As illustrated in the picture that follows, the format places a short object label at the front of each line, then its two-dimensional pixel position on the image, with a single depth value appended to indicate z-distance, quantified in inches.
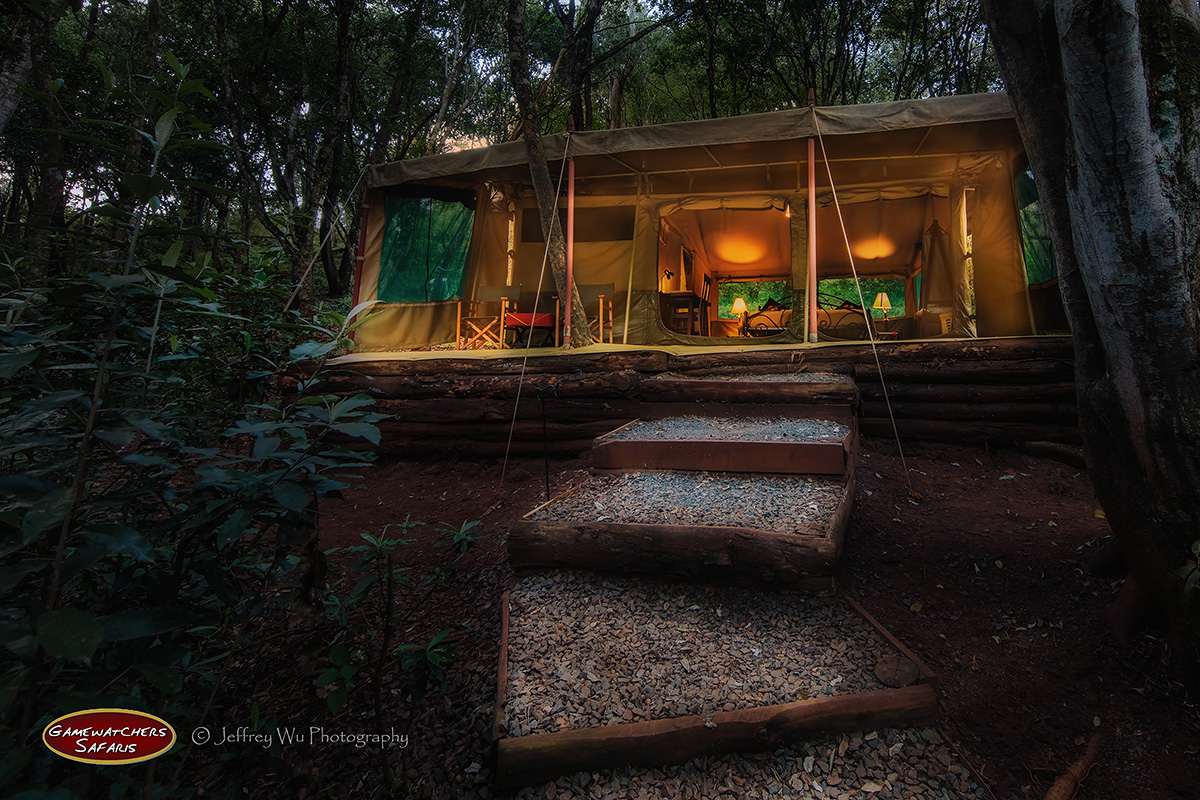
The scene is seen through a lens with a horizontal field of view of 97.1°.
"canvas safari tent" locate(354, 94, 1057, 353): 221.8
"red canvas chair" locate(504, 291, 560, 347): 267.3
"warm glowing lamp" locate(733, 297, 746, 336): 360.8
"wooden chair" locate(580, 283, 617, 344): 277.0
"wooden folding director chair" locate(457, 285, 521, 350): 273.0
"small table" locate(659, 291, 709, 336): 306.5
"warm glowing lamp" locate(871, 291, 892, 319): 347.9
